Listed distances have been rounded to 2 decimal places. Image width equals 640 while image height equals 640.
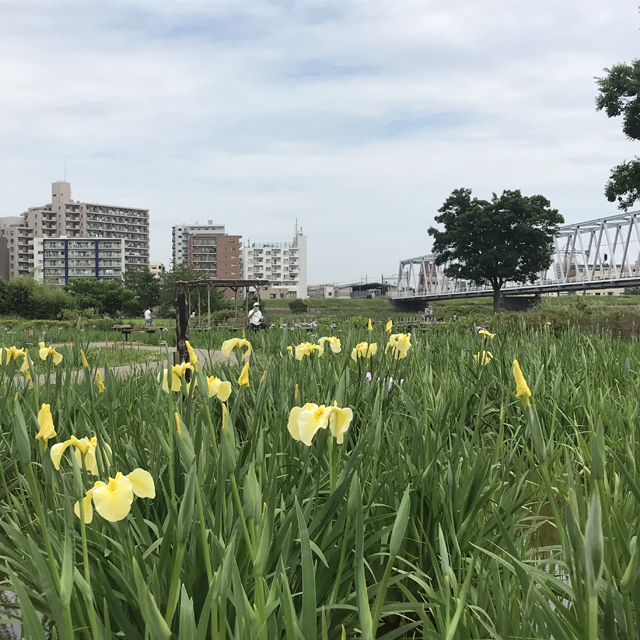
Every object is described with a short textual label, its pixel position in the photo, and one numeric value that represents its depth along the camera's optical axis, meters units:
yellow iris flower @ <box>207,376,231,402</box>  1.74
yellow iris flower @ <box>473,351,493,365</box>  3.14
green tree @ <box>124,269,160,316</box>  62.09
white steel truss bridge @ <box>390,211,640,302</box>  45.75
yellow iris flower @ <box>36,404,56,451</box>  1.21
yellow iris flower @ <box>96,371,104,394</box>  2.29
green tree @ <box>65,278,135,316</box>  51.58
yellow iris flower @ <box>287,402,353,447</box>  1.32
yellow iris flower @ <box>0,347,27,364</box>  2.69
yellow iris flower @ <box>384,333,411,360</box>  2.92
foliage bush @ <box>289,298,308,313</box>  64.70
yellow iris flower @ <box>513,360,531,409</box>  1.36
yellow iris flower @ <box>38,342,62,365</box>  2.80
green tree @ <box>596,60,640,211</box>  20.25
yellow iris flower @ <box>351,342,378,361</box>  2.85
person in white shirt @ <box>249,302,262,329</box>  13.59
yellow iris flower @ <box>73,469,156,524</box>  1.01
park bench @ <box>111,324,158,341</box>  14.10
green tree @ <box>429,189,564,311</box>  37.47
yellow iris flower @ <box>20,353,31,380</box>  2.58
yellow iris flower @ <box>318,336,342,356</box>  3.06
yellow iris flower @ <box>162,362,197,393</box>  1.93
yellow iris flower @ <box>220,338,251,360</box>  2.47
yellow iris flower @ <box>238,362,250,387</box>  1.89
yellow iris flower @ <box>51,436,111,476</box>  1.20
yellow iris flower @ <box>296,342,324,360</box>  2.85
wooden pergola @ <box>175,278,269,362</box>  5.83
